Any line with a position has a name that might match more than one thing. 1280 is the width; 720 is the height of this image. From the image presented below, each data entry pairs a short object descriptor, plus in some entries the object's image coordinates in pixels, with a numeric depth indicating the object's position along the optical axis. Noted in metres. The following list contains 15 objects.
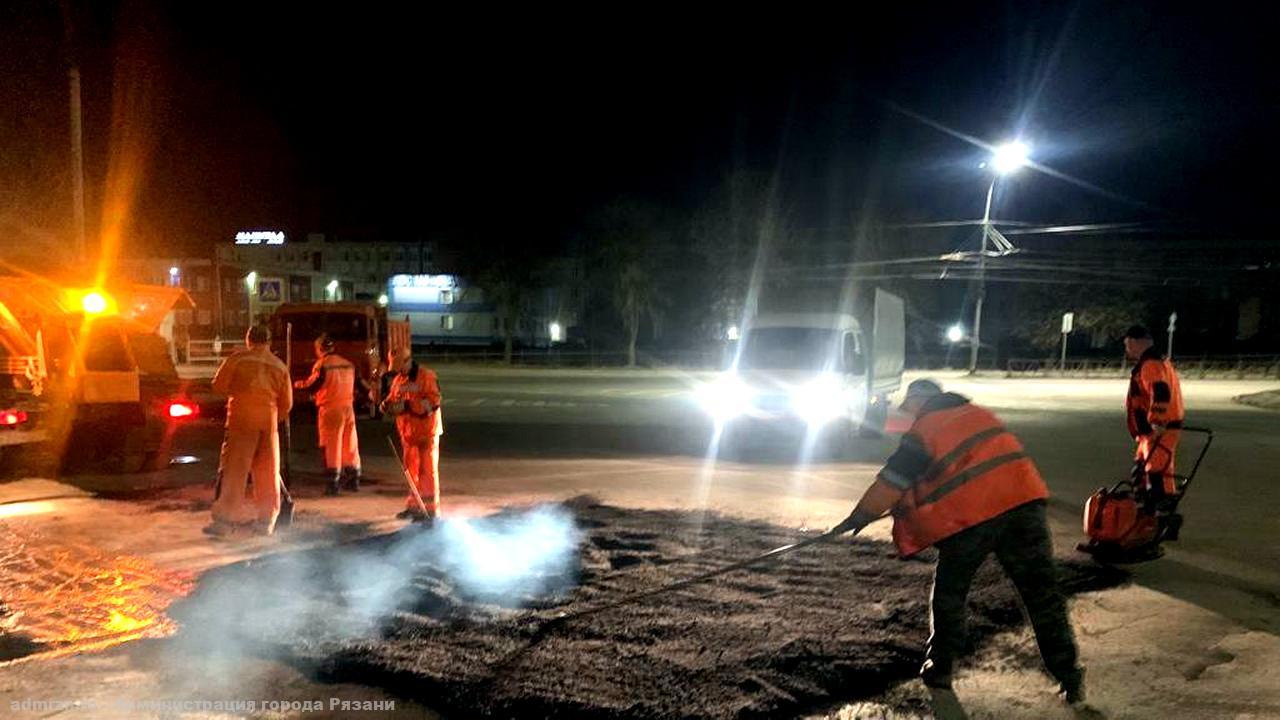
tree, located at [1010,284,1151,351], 54.84
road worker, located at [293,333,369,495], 10.05
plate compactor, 7.18
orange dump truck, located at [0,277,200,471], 10.97
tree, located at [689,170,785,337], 51.31
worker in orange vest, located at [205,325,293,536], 8.12
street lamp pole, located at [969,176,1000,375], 37.47
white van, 15.45
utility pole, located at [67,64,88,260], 15.62
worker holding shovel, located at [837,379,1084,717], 4.60
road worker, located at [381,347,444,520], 9.10
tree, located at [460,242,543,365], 54.56
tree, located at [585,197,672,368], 50.47
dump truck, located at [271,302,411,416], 18.56
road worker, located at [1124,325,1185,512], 7.59
